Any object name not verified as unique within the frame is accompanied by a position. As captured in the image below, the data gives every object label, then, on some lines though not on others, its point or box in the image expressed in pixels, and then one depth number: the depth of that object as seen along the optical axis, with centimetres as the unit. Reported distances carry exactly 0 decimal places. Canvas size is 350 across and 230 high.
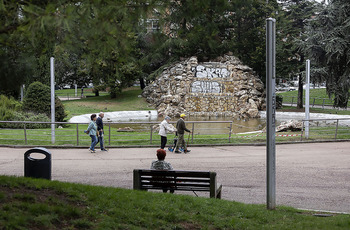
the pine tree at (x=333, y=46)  3098
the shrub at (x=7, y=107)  2533
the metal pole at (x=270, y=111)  866
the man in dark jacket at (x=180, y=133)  1781
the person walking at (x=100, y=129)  1792
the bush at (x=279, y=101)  4760
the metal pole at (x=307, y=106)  2212
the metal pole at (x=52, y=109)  1952
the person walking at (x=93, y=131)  1772
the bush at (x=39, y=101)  2800
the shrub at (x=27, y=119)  2467
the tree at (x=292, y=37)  4688
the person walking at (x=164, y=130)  1792
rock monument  4291
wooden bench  893
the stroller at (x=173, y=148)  1827
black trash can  996
